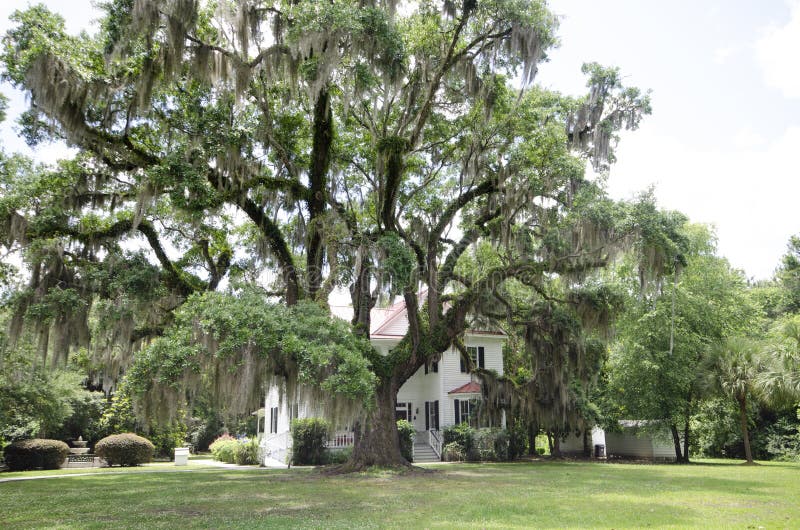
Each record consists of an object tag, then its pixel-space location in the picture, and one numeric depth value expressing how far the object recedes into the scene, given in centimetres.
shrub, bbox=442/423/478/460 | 2273
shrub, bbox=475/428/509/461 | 2266
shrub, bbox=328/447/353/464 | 2150
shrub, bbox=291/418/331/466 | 2183
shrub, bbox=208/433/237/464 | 2652
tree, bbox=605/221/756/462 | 2203
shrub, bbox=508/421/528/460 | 2320
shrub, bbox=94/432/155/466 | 2311
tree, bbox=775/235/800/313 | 3681
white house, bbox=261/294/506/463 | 2464
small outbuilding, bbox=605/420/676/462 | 2353
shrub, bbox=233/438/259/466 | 2495
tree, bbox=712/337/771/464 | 2014
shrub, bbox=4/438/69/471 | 2059
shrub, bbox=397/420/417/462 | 2177
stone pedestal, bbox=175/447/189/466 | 2447
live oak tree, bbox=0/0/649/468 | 1145
